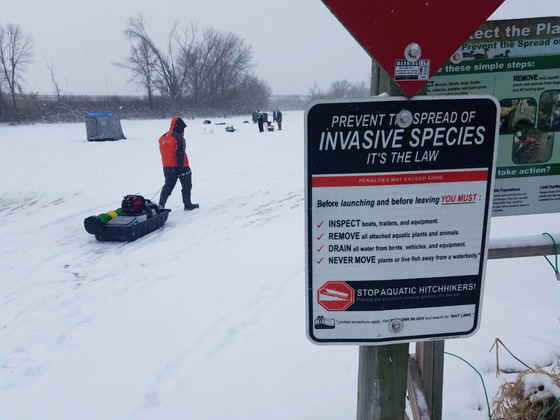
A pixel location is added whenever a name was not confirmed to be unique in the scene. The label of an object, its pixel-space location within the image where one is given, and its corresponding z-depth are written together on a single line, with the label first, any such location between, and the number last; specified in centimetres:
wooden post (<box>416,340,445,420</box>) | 198
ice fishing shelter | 2220
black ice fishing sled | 662
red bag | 704
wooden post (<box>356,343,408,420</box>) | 138
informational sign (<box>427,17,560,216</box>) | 203
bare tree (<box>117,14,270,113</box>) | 5878
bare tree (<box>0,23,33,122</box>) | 4809
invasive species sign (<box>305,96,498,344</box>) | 118
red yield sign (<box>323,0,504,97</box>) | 110
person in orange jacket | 831
